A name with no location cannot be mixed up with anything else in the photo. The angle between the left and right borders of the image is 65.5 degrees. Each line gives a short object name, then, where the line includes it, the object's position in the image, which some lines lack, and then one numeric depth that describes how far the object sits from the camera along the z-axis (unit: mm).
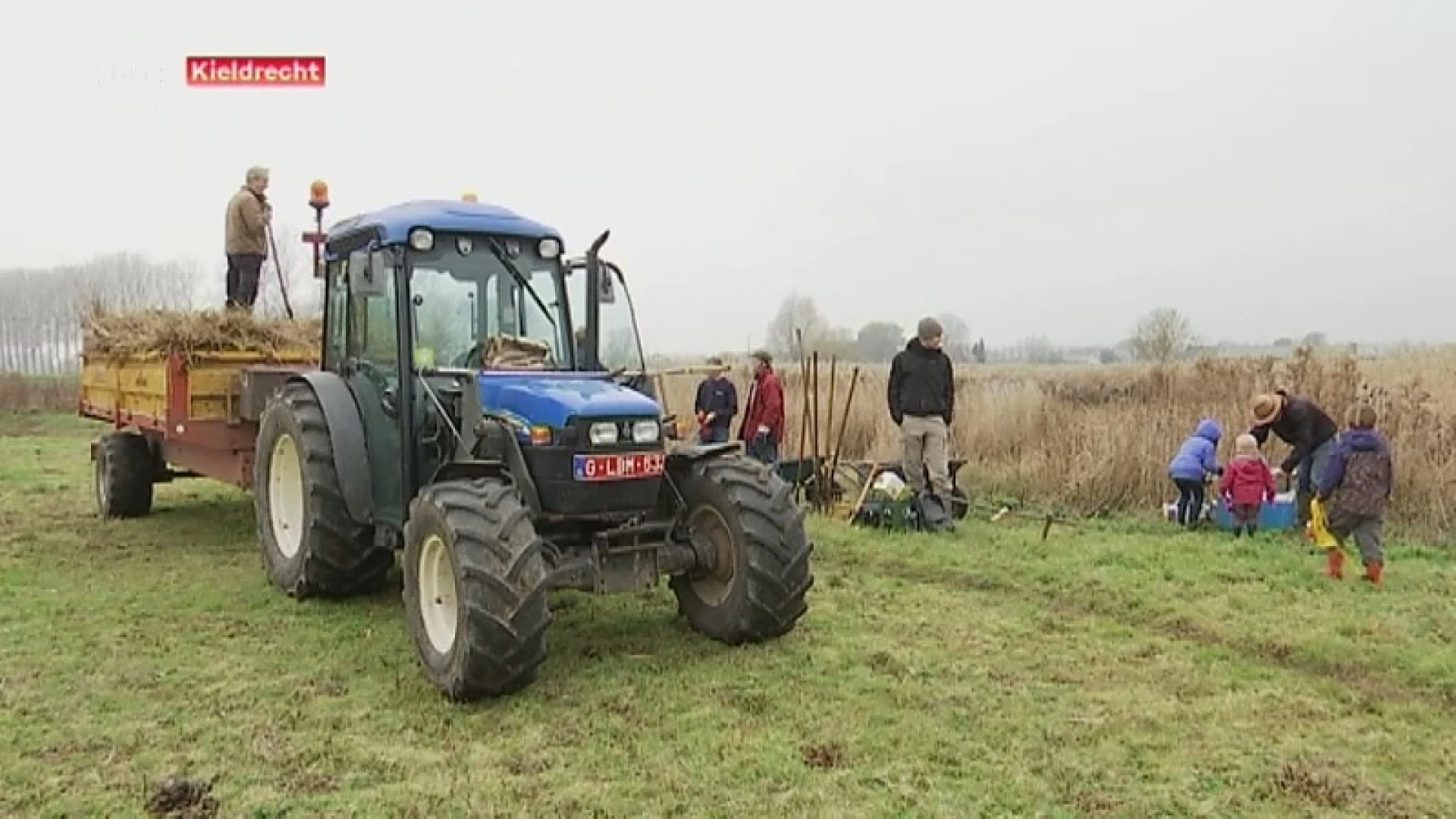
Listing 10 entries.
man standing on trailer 9133
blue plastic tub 8906
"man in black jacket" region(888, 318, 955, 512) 9445
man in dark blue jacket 11258
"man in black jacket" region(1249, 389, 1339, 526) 8930
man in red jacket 10828
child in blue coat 9195
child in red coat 8719
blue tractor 4742
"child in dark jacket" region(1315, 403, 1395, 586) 7074
